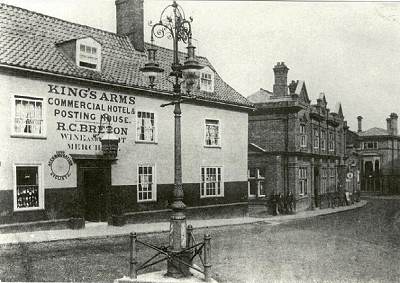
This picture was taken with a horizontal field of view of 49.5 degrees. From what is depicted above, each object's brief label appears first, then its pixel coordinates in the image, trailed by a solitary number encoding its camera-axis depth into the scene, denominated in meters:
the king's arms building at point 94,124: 14.50
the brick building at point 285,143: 28.11
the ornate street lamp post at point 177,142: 9.09
